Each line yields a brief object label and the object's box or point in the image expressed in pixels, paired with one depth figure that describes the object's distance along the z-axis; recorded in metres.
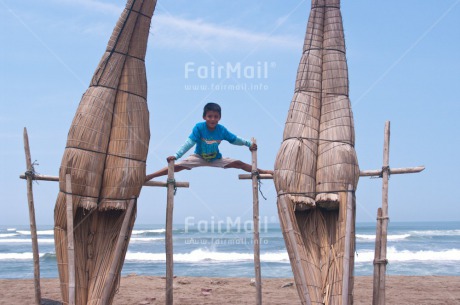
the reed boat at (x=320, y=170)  6.68
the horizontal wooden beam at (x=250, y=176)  7.51
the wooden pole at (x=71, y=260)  6.33
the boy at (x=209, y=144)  7.29
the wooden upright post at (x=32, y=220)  7.79
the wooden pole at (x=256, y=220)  7.36
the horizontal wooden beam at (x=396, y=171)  7.25
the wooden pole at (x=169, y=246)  6.94
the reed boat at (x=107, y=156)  6.66
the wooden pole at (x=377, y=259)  7.20
